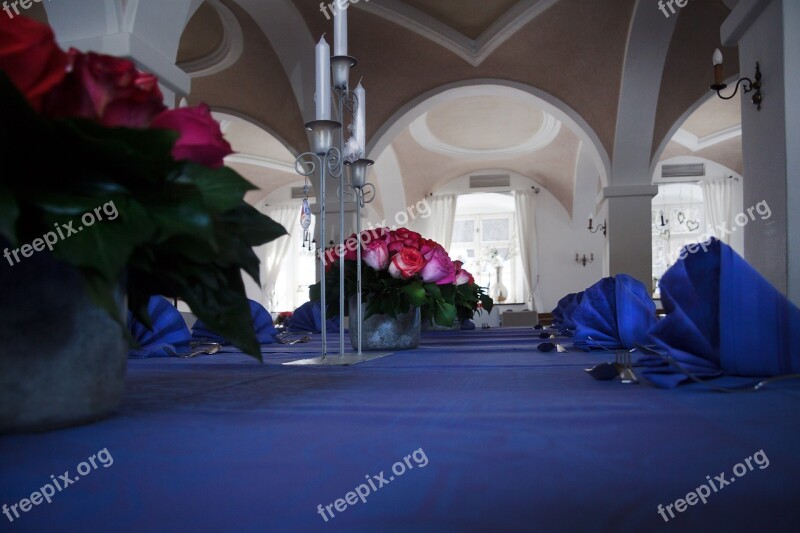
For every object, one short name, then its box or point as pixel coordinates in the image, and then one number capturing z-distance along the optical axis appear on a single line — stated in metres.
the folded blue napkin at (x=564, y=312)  2.34
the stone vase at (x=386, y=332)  1.70
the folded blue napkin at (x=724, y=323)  0.81
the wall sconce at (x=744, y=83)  3.26
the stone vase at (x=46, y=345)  0.50
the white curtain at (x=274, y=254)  13.12
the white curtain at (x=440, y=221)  12.25
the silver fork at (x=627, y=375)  0.83
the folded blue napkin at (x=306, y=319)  3.04
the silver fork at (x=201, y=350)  1.49
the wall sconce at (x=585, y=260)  11.96
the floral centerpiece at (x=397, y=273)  1.56
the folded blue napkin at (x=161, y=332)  1.48
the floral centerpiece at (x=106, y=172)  0.44
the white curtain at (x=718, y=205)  11.39
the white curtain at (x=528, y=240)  12.04
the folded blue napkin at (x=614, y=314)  1.42
